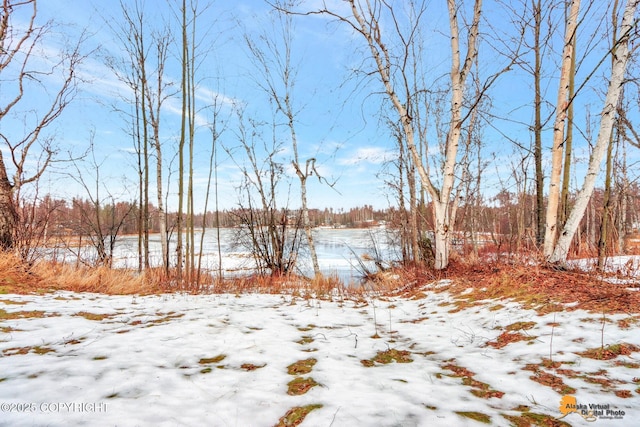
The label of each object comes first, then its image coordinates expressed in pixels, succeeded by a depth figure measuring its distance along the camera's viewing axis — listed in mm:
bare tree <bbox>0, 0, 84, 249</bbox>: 5812
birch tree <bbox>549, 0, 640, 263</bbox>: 3826
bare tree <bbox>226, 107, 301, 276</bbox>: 9188
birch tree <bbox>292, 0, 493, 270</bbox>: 5305
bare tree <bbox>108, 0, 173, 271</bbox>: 8266
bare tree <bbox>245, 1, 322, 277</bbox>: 8570
